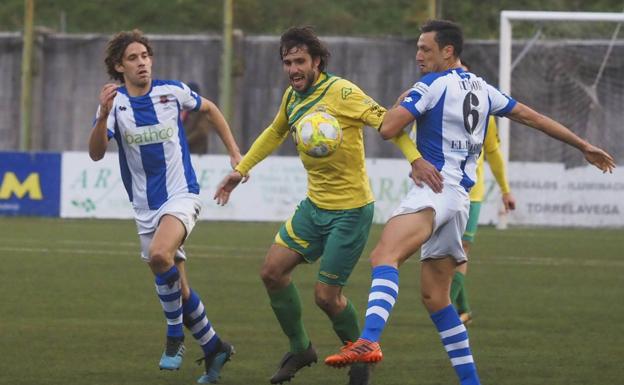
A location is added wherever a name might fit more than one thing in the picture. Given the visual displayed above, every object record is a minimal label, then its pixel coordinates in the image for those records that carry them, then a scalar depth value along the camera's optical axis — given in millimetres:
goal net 48187
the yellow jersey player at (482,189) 22078
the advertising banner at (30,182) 44250
